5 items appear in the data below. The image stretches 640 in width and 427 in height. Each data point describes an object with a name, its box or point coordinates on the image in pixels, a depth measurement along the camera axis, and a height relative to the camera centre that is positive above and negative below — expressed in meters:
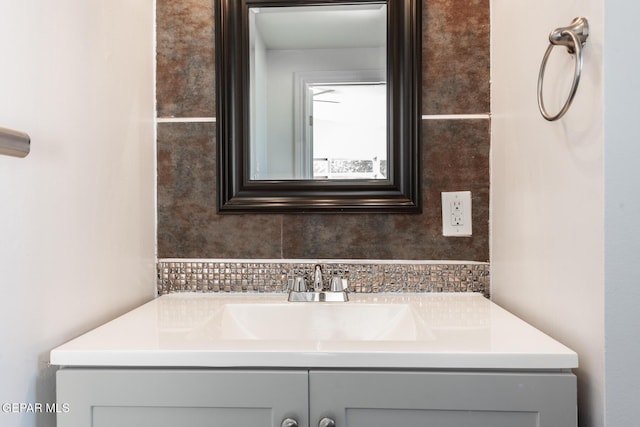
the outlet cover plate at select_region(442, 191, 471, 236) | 1.22 -0.03
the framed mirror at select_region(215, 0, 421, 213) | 1.23 +0.27
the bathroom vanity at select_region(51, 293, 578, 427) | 0.71 -0.30
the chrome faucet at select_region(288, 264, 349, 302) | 1.17 -0.23
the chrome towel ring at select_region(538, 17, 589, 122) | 0.72 +0.27
